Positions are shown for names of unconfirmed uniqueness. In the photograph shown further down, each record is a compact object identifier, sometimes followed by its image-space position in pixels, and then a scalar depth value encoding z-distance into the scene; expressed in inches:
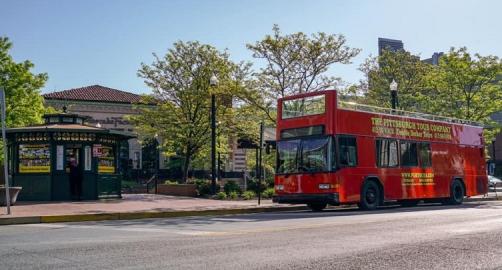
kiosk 878.4
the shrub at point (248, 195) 1008.9
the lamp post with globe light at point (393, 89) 1030.4
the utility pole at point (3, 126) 605.3
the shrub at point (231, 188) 1048.4
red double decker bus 741.3
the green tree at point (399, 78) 1449.3
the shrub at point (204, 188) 1067.3
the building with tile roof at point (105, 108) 2004.2
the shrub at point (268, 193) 1057.1
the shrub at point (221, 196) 1002.7
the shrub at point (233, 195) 1002.7
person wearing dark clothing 895.1
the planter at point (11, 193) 750.5
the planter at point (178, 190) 1074.1
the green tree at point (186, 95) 1296.8
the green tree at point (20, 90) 1339.8
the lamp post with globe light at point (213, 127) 948.1
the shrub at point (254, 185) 1092.6
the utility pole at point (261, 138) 855.6
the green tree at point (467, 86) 1253.1
